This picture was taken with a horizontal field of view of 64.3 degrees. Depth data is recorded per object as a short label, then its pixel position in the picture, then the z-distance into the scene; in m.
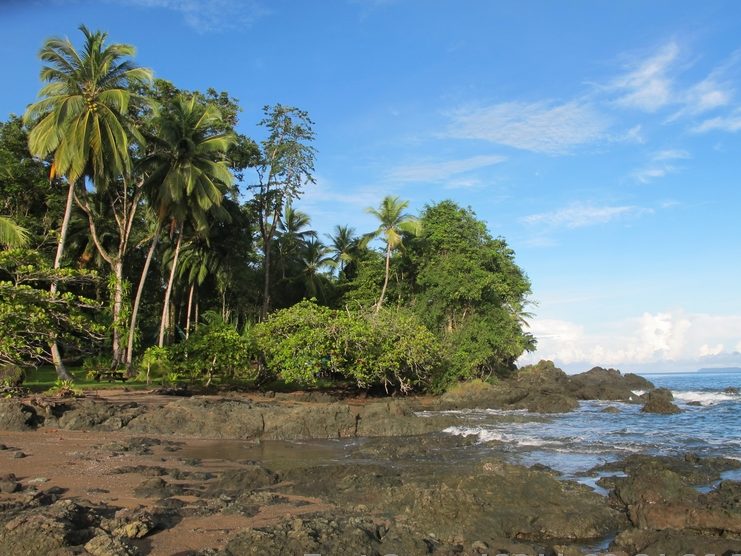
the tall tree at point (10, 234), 17.83
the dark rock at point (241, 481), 8.77
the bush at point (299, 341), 23.86
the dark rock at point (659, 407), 26.11
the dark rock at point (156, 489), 8.27
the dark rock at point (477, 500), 7.21
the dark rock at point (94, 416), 14.04
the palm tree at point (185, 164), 25.03
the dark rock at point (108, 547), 5.47
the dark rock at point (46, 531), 5.43
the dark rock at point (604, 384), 35.78
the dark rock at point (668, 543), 6.42
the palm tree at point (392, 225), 33.81
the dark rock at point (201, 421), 14.85
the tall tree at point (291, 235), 39.25
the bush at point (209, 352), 23.14
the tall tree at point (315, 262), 39.88
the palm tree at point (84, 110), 20.89
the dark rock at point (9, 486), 7.73
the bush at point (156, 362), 22.09
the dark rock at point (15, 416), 13.07
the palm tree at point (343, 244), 42.19
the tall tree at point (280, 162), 33.53
